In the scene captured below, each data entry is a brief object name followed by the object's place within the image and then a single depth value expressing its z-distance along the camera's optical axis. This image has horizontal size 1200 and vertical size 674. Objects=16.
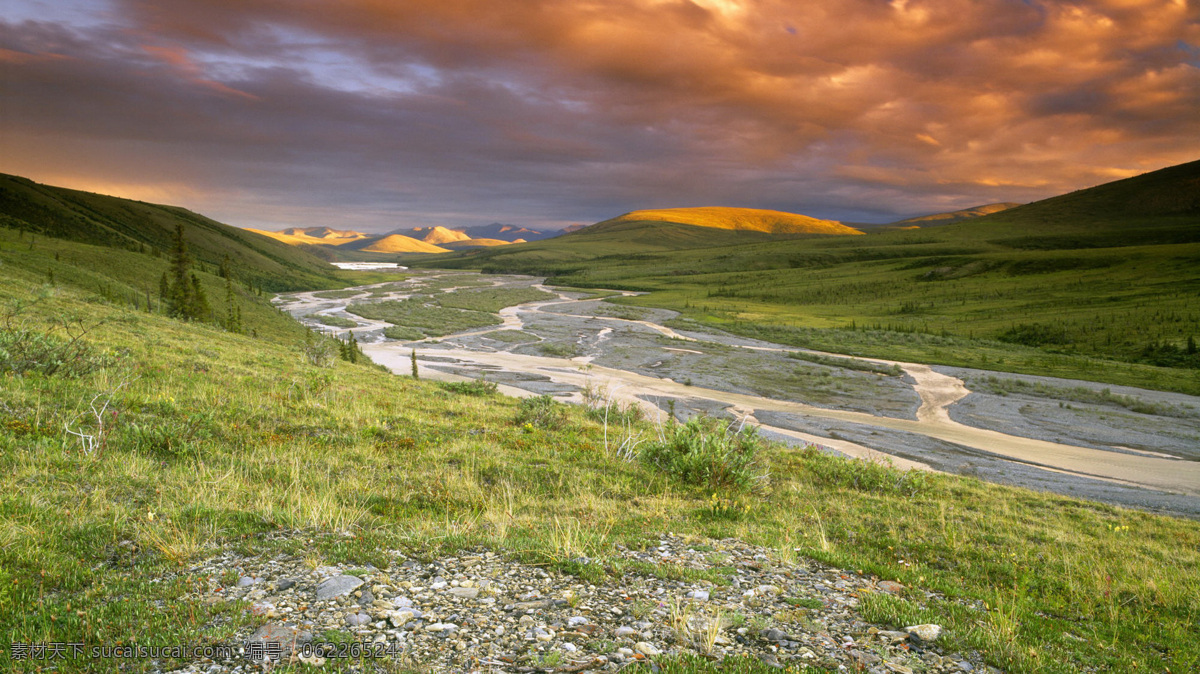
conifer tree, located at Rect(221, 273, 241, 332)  40.92
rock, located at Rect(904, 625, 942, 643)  4.85
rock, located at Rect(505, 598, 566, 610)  4.85
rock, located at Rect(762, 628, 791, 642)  4.65
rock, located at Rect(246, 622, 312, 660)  3.90
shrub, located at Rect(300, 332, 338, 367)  23.99
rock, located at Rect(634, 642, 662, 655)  4.29
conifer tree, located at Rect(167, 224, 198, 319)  39.06
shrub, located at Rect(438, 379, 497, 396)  21.52
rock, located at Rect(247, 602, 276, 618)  4.29
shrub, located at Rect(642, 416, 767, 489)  10.40
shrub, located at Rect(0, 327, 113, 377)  10.70
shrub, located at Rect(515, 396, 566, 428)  14.70
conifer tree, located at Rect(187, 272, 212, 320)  40.78
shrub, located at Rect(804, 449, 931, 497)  12.81
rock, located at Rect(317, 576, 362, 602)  4.71
